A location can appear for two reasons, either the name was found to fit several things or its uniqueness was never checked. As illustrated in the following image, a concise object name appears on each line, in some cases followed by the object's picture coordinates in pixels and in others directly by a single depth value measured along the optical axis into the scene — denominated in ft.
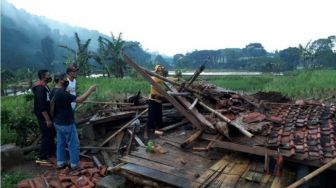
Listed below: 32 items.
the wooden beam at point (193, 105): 19.35
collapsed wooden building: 13.84
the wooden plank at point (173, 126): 21.44
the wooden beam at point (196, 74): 21.61
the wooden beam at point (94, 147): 21.52
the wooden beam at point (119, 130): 22.48
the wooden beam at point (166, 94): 19.01
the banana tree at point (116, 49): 85.58
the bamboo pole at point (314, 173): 11.90
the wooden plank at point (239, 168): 14.14
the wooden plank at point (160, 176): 13.32
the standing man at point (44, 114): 19.38
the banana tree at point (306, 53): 115.14
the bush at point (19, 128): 23.29
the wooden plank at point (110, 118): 23.45
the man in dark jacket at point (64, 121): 17.51
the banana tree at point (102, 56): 85.51
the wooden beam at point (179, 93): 20.65
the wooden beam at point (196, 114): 18.10
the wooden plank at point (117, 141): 22.10
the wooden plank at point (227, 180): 13.16
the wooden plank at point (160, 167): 14.19
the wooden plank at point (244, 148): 14.26
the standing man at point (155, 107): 22.31
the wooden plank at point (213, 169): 13.71
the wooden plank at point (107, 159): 19.33
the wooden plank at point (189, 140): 17.50
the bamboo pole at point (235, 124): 16.85
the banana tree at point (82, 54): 83.43
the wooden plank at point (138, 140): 20.30
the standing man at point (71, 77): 19.06
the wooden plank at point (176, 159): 15.23
